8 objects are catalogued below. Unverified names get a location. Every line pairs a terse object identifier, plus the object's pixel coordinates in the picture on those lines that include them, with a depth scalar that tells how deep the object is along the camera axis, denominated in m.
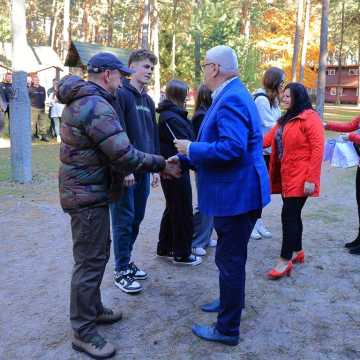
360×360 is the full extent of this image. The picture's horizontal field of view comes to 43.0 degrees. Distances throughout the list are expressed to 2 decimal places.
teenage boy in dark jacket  3.90
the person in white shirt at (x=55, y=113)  14.83
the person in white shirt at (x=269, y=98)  5.04
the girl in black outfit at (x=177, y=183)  4.50
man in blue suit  2.96
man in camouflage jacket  2.86
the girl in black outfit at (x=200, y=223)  4.83
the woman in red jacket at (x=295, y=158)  4.28
